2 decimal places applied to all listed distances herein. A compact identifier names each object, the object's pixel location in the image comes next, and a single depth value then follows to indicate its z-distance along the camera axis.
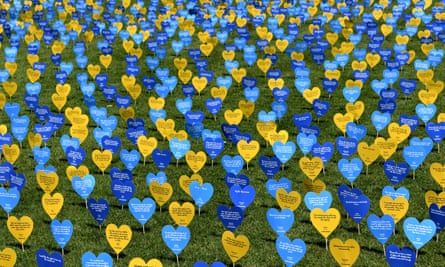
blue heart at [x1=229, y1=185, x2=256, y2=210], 5.83
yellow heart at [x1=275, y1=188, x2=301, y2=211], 5.65
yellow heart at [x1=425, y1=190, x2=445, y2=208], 5.45
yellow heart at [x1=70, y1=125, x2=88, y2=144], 7.46
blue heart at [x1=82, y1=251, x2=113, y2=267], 4.65
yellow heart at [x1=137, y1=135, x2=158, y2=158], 7.14
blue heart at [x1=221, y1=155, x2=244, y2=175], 6.48
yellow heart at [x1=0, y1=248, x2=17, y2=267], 4.77
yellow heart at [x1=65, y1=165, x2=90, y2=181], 6.36
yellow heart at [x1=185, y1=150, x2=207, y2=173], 6.61
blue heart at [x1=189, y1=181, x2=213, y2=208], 5.95
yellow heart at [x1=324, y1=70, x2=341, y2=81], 9.19
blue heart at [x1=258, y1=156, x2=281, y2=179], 6.51
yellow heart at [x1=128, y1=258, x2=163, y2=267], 4.53
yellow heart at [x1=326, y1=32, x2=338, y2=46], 11.30
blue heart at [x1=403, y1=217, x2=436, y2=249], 5.01
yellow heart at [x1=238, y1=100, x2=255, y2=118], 8.18
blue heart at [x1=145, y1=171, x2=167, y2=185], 6.05
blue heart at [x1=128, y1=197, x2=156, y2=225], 5.66
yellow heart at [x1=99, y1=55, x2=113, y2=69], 10.61
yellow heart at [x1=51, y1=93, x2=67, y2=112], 8.91
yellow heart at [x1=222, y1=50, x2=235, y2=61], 10.58
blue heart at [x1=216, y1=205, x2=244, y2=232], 5.48
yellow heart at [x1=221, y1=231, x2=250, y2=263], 4.96
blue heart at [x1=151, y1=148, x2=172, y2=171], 6.78
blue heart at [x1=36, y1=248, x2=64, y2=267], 4.76
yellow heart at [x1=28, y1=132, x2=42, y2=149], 7.34
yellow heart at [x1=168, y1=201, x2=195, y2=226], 5.53
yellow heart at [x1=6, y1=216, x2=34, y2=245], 5.42
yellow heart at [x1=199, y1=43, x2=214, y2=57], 11.12
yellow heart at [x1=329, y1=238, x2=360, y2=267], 4.80
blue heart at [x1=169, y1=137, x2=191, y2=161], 7.06
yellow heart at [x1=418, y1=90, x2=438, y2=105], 8.18
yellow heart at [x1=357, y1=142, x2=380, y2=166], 6.57
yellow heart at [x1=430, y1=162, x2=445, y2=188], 6.02
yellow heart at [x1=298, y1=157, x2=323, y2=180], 6.29
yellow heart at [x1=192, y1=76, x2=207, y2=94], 9.34
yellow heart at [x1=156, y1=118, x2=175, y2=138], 7.59
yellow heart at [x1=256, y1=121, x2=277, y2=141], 7.36
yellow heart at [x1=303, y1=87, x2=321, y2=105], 8.68
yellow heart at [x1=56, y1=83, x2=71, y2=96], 9.26
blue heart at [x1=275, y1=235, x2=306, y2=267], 4.83
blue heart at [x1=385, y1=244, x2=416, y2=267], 4.63
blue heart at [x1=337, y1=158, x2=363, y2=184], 6.23
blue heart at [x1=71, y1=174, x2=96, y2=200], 6.19
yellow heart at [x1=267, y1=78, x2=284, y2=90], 9.15
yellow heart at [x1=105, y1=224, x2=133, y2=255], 5.30
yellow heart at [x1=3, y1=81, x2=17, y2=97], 9.54
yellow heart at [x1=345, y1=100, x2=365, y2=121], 7.98
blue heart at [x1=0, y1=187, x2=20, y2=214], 5.95
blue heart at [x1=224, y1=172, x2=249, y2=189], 5.99
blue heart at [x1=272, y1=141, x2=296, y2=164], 6.85
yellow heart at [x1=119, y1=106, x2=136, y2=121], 8.17
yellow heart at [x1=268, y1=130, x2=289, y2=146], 7.10
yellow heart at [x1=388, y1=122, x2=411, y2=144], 7.05
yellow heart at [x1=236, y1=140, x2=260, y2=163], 6.88
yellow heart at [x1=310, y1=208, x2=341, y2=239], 5.32
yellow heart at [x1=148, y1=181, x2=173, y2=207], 5.90
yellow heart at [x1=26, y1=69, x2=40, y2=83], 9.93
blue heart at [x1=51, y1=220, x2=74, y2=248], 5.33
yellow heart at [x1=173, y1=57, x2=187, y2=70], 10.37
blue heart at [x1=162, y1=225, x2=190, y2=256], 5.20
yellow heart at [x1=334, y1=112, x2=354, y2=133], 7.45
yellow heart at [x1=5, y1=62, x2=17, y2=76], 10.38
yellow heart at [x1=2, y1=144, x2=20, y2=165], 6.97
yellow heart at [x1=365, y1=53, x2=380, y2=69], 9.99
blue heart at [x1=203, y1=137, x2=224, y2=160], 7.00
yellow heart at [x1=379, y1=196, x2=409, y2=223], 5.38
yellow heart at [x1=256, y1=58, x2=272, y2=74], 10.08
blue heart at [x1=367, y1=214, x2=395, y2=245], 5.11
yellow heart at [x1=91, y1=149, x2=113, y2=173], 6.86
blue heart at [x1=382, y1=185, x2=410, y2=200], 5.55
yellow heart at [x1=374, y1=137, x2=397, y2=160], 6.67
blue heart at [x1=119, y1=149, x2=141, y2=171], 6.73
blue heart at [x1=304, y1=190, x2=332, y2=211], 5.60
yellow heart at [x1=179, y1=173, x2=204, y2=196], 6.09
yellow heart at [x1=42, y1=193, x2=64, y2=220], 5.86
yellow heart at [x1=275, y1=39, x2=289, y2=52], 11.19
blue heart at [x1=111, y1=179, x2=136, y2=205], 6.06
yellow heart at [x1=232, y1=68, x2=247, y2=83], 9.62
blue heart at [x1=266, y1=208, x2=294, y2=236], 5.32
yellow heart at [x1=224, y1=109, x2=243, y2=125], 7.83
